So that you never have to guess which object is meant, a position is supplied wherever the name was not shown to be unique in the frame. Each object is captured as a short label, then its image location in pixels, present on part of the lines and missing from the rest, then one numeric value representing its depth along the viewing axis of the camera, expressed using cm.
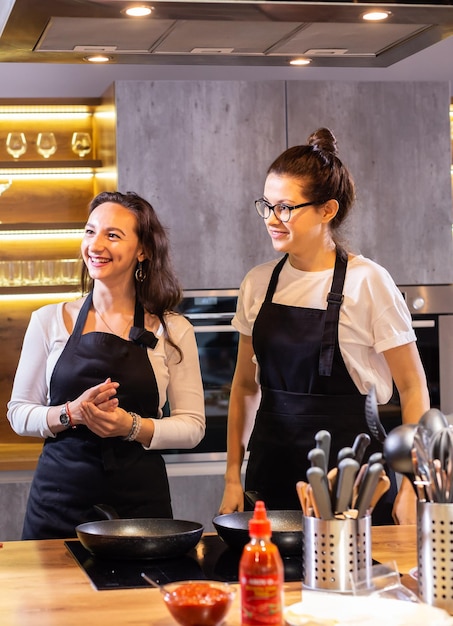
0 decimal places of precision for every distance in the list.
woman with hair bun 250
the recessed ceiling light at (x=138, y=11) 170
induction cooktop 176
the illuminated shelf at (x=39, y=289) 433
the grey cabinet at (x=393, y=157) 419
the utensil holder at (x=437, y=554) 157
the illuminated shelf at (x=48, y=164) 446
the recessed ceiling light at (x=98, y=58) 206
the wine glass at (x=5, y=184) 456
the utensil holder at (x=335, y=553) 162
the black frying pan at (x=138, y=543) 184
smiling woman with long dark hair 247
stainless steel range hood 173
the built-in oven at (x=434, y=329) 420
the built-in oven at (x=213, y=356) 408
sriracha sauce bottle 140
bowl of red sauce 143
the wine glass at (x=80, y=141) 458
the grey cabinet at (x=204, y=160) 404
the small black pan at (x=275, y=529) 191
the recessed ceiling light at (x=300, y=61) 220
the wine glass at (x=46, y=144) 450
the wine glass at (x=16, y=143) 447
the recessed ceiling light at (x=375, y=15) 181
